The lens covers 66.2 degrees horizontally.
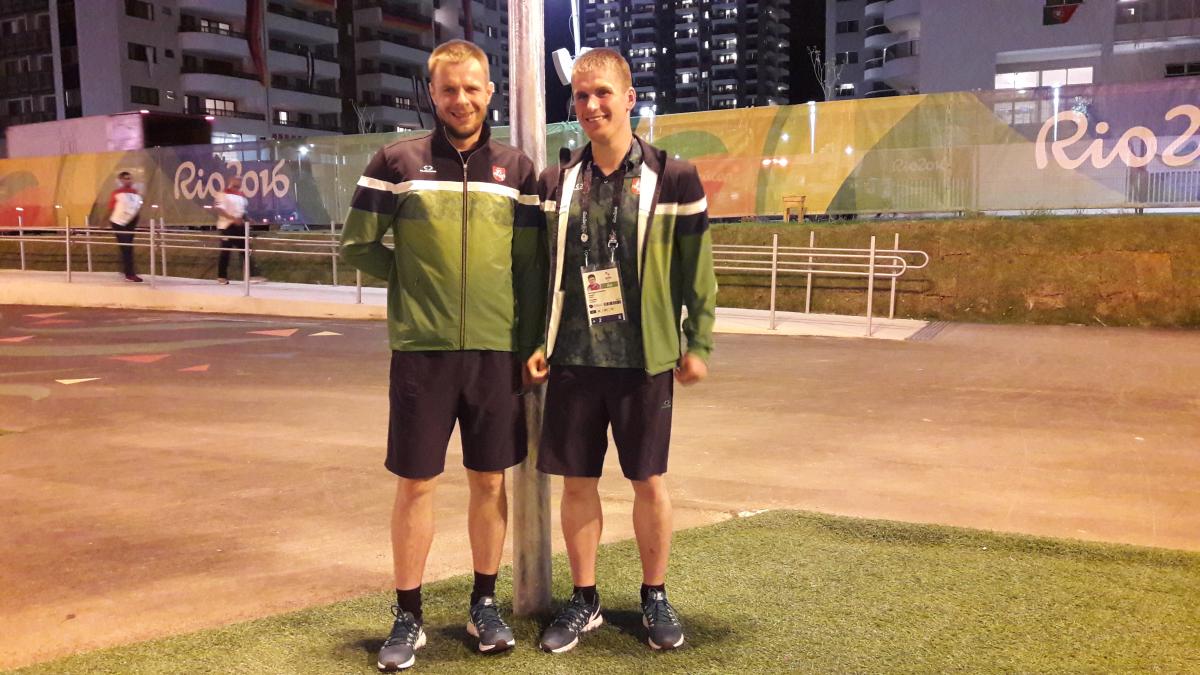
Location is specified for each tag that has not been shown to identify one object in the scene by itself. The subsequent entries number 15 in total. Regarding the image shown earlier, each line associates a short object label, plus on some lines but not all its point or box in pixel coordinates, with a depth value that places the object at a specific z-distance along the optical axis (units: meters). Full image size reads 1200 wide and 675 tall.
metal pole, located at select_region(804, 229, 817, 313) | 12.17
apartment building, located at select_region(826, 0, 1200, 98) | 30.23
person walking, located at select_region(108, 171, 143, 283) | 15.34
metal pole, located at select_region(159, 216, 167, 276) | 14.84
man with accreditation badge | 2.72
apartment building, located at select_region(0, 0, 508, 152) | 49.94
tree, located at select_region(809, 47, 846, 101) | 44.26
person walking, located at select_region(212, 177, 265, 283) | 14.94
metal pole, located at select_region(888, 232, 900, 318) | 11.82
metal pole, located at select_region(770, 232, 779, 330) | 11.04
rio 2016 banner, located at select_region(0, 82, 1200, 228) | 10.98
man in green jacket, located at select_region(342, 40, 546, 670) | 2.70
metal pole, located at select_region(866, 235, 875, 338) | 10.33
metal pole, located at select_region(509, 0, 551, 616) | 2.93
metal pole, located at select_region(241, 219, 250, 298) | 13.70
